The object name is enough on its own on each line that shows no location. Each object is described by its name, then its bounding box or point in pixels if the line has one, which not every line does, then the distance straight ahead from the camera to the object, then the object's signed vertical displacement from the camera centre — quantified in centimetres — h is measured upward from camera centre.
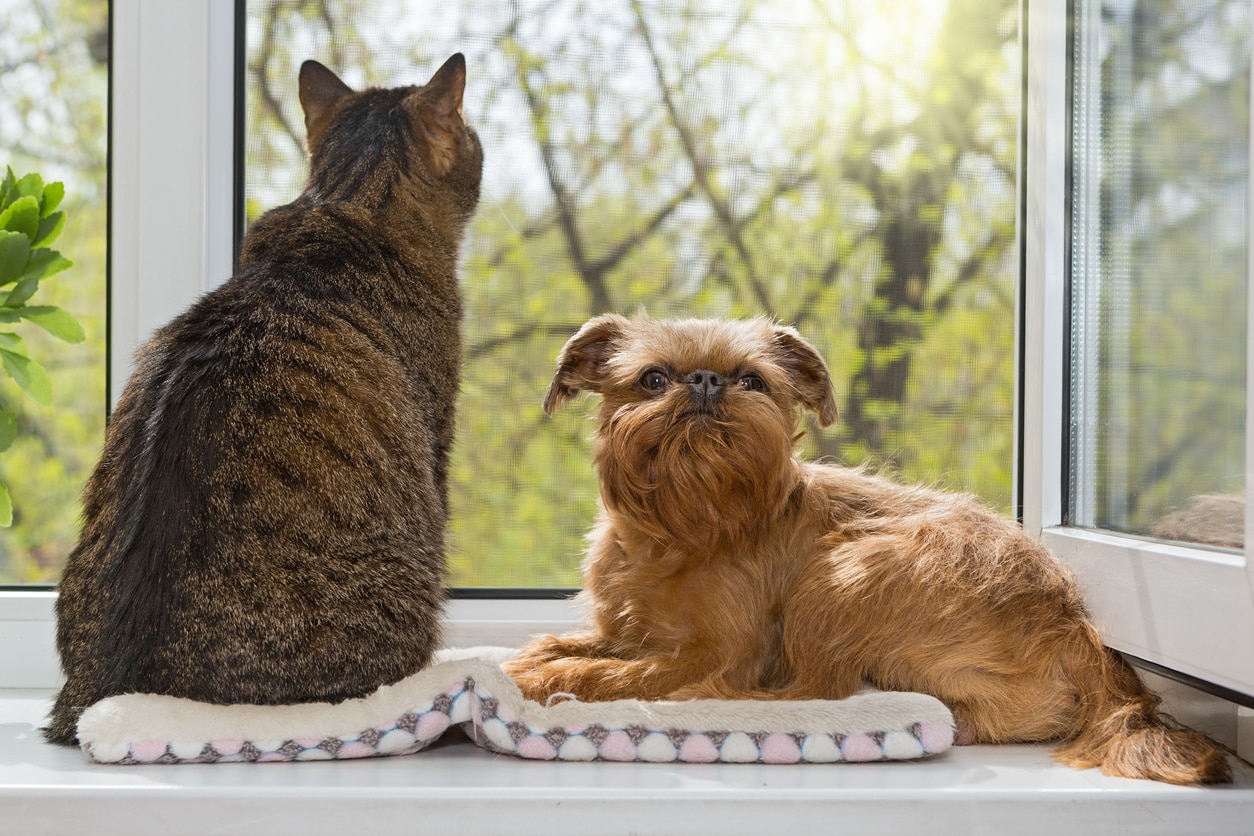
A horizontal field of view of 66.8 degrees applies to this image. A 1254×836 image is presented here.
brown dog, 128 -23
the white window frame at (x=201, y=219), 161 +37
